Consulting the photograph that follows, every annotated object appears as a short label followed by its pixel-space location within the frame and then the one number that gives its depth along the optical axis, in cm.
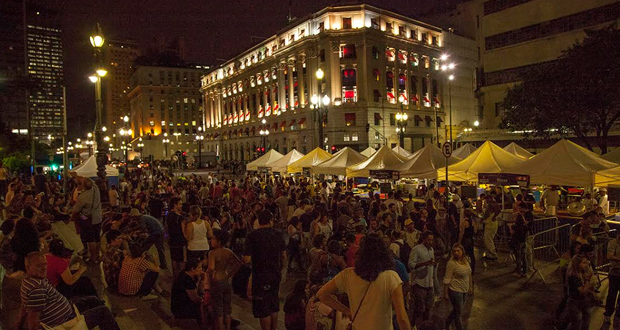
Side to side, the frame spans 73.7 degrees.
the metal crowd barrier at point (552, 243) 1124
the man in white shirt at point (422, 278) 665
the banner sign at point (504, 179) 1316
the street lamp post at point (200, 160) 6804
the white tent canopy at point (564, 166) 1232
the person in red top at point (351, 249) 672
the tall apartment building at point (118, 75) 16822
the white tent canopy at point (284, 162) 2248
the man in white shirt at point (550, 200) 1335
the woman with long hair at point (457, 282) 628
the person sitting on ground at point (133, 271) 690
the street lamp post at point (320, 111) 2164
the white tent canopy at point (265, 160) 2502
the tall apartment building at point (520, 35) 3956
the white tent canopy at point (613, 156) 1544
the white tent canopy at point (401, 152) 2365
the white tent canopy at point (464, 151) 2202
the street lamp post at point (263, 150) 5338
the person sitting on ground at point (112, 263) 723
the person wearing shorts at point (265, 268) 568
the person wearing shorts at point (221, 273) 596
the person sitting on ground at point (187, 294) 627
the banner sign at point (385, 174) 1554
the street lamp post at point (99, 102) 1412
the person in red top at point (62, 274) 579
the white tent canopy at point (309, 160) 2111
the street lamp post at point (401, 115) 3838
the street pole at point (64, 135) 1952
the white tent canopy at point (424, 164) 1538
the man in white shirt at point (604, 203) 1380
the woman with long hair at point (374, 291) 361
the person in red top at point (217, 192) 1818
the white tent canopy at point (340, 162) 1844
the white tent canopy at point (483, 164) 1496
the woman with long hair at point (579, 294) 618
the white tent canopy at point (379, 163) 1688
